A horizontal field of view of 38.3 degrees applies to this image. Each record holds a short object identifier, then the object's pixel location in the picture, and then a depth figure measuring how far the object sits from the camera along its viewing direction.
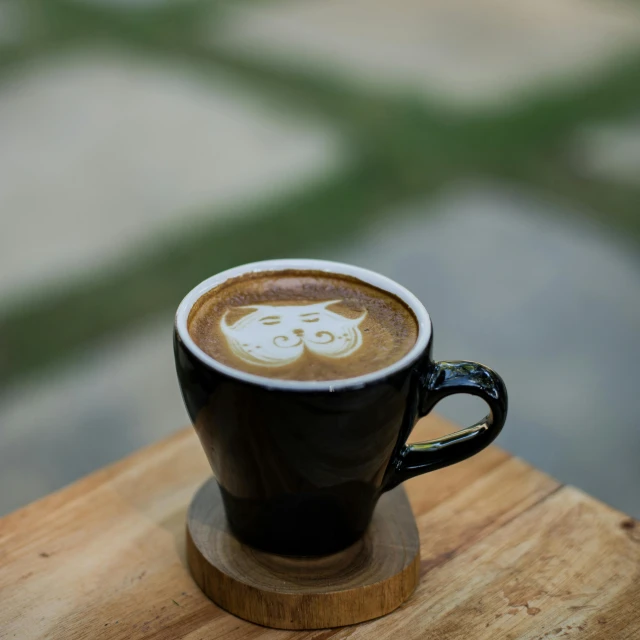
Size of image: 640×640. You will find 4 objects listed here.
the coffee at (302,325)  0.63
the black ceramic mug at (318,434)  0.59
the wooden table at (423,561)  0.65
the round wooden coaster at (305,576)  0.65
